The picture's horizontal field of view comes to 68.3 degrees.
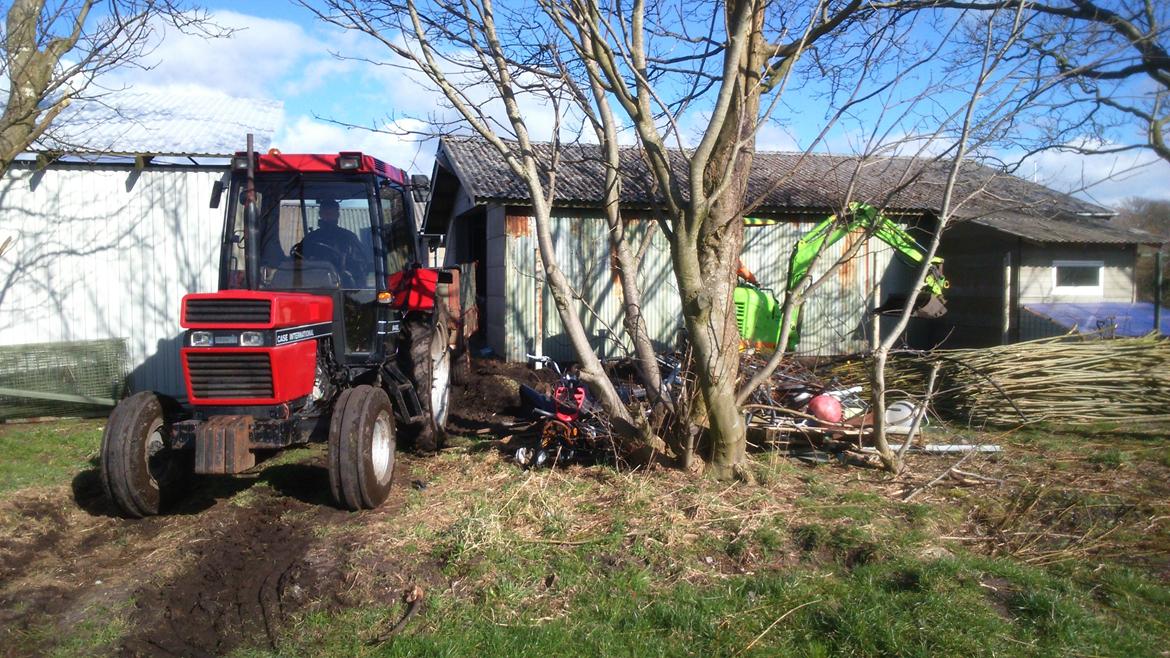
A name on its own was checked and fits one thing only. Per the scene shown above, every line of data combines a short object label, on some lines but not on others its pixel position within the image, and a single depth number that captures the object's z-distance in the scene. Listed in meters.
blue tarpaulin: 11.73
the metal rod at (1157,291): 10.97
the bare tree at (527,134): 6.56
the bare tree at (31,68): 7.82
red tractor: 5.95
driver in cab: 7.40
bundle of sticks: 8.62
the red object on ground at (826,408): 7.31
